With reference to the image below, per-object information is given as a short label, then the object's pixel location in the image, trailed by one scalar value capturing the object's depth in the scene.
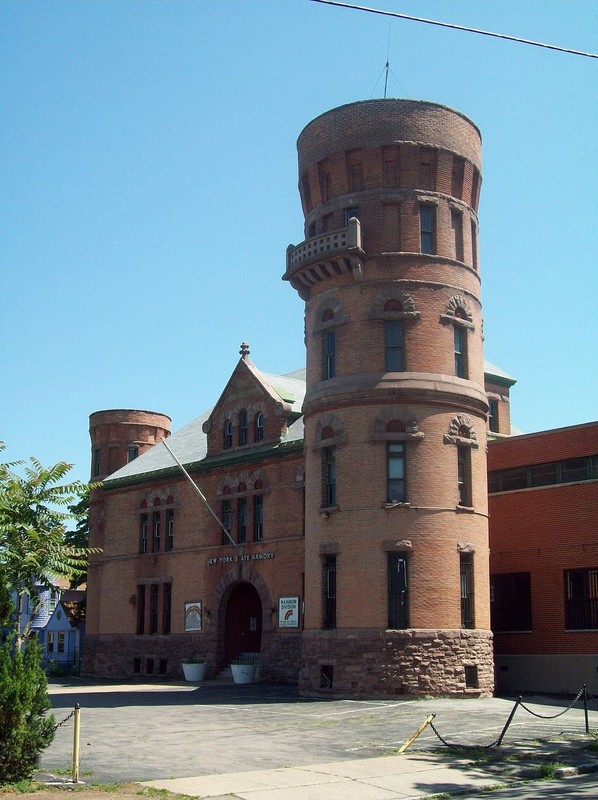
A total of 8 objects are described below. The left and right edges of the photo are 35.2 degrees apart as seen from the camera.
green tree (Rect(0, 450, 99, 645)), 18.38
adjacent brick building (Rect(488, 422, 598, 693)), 32.00
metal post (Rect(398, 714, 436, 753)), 17.17
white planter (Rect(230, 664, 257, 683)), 38.72
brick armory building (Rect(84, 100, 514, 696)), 30.09
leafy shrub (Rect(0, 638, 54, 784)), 13.81
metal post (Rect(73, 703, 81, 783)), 14.45
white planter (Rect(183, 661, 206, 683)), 40.97
